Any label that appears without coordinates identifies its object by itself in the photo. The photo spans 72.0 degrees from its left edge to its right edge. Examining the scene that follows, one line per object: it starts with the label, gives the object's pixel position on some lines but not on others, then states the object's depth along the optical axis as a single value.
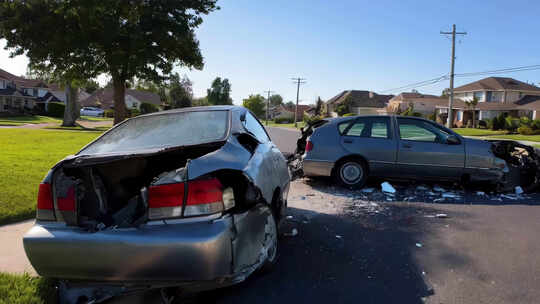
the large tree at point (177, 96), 70.12
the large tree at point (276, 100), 195.12
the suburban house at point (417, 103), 68.31
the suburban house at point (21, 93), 52.97
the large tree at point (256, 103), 117.25
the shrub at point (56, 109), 51.97
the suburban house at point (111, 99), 85.06
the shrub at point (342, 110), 72.19
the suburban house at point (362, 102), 76.94
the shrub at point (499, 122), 36.88
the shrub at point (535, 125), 32.38
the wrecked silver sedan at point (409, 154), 7.25
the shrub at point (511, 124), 35.12
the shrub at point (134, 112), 48.03
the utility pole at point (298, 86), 76.19
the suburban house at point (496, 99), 54.06
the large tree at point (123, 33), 22.86
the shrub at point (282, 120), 93.50
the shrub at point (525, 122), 33.91
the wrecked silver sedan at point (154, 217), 2.56
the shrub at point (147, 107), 59.94
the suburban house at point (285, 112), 116.54
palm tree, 47.41
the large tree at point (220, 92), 106.81
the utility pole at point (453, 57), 35.69
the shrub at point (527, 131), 31.84
